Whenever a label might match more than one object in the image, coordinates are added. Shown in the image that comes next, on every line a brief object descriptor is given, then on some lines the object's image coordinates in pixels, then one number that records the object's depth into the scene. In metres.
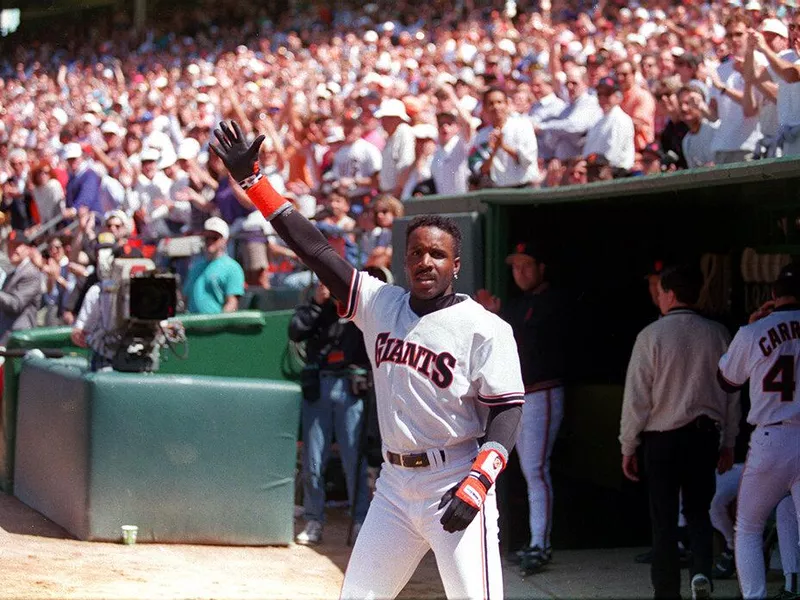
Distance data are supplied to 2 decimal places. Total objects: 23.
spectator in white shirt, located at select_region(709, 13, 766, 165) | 17.36
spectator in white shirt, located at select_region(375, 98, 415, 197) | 23.00
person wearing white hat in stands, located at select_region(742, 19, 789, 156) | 16.62
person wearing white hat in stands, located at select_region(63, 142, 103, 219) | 30.31
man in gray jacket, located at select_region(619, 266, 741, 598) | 13.02
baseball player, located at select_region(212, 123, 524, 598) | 8.47
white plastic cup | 15.84
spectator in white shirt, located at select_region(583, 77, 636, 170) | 20.19
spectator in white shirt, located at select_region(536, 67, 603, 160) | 21.77
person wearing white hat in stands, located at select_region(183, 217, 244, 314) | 20.64
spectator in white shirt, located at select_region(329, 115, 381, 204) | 23.88
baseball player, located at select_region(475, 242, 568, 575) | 15.44
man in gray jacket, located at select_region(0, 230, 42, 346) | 22.55
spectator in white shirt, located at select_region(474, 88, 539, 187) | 20.48
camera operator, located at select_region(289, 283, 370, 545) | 17.14
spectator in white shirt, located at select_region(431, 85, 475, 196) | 21.83
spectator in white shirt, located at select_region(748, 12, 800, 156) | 15.05
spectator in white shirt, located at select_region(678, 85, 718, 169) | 17.97
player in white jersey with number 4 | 12.23
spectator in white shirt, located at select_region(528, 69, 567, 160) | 22.45
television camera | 16.28
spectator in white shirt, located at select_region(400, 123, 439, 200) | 22.77
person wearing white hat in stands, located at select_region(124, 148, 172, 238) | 28.59
